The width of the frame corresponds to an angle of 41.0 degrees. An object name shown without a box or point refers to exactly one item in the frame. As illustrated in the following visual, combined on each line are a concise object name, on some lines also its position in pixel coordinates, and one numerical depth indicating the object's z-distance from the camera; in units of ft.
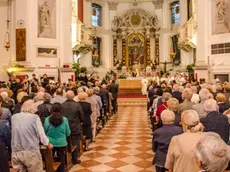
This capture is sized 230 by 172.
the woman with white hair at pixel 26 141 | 13.85
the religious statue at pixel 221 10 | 54.54
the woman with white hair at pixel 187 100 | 20.21
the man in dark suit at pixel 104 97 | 36.76
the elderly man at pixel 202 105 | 18.80
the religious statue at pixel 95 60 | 85.85
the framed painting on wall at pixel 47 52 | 56.49
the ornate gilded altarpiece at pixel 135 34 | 93.79
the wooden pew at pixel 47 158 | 15.34
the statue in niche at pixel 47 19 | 56.54
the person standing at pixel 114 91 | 47.21
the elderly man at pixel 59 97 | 23.59
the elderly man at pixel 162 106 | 21.43
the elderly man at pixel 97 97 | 30.21
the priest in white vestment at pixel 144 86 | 69.46
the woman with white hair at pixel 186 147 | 10.54
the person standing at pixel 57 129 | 16.79
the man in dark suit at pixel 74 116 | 20.47
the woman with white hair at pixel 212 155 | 6.32
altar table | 76.02
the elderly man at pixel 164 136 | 13.58
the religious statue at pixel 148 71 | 85.10
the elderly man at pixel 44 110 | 19.04
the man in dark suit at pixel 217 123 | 15.44
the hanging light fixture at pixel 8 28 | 53.88
